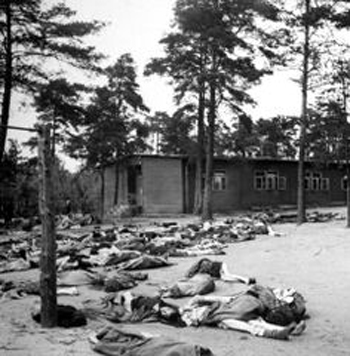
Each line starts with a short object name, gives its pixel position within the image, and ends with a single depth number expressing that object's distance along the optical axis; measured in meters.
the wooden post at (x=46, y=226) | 7.74
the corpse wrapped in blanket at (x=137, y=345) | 5.96
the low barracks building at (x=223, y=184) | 35.28
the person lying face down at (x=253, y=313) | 7.30
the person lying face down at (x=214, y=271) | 10.73
